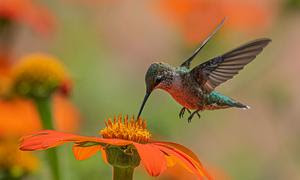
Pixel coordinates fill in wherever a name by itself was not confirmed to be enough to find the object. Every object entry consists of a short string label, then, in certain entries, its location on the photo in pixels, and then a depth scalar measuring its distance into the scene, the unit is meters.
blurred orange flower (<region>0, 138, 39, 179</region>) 5.11
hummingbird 3.74
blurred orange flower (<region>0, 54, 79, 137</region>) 5.99
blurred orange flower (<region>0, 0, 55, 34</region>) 7.34
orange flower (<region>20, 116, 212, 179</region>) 3.14
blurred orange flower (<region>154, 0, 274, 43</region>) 8.33
